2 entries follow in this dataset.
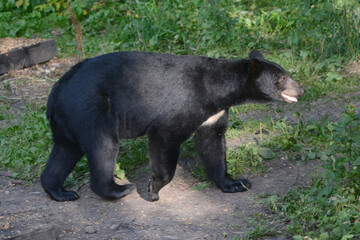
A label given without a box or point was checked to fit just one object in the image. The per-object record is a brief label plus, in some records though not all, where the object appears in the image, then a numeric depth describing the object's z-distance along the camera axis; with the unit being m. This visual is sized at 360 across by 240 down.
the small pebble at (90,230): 8.99
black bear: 9.47
